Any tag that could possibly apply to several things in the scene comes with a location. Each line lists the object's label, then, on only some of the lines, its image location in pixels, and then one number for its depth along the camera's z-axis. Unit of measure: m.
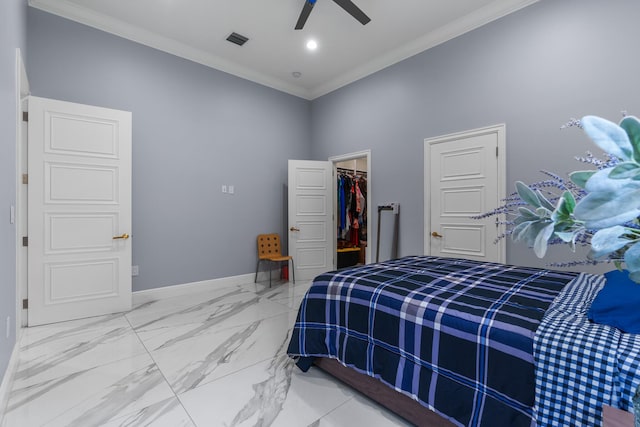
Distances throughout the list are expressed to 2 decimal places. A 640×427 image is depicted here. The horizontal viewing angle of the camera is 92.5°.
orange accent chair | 4.64
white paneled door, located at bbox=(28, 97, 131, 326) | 2.94
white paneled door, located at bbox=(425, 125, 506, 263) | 3.29
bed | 1.07
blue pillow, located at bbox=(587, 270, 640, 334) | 1.14
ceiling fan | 2.88
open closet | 5.39
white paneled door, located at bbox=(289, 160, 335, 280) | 4.89
